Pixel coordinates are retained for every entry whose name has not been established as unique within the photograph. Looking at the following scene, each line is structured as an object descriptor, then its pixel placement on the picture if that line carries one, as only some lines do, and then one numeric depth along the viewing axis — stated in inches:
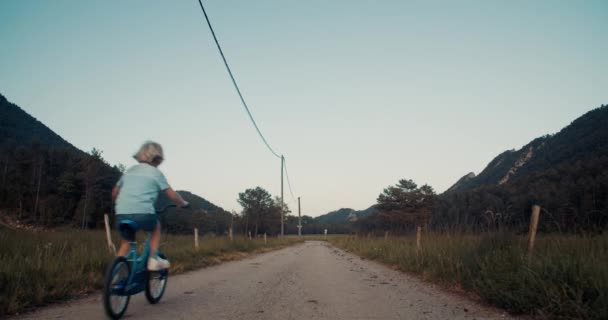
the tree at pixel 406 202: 2807.6
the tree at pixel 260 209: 3676.2
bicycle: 131.4
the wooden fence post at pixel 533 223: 224.2
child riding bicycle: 147.6
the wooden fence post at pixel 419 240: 397.2
